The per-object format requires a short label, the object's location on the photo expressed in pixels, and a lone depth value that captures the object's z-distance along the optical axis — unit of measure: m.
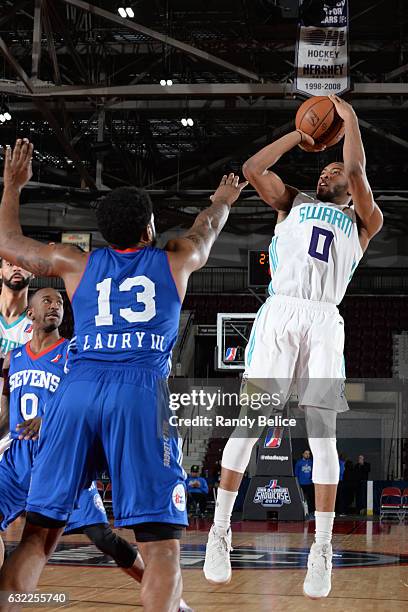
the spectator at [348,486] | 19.44
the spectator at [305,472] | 18.23
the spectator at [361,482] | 19.48
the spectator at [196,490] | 17.84
